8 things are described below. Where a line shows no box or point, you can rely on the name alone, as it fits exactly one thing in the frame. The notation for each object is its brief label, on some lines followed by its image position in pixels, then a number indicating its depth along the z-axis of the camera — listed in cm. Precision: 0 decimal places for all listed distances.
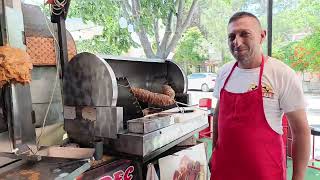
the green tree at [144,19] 426
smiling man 140
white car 601
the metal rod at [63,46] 197
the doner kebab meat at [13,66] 115
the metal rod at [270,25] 372
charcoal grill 161
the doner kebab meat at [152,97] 211
